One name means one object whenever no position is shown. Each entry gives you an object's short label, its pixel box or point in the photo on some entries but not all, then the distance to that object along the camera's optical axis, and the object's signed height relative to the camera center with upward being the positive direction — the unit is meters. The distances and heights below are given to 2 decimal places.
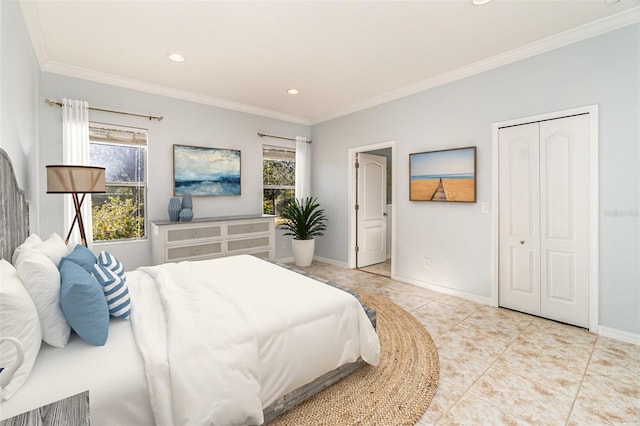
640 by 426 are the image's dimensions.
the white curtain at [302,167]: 5.44 +0.81
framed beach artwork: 3.42 +0.43
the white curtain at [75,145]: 3.30 +0.75
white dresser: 3.68 -0.38
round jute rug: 1.63 -1.15
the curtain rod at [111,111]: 3.21 +1.22
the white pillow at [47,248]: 1.63 -0.22
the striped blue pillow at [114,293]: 1.55 -0.45
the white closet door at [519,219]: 2.99 -0.10
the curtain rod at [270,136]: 4.95 +1.29
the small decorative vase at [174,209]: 3.90 +0.02
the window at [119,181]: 3.60 +0.38
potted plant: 5.02 -0.31
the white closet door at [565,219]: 2.69 -0.09
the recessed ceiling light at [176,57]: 3.04 +1.62
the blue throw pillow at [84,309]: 1.29 -0.44
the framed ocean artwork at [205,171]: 4.14 +0.59
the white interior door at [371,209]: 5.04 +0.02
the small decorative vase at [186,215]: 3.88 -0.06
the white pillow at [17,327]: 1.03 -0.44
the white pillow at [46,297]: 1.26 -0.38
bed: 1.13 -0.64
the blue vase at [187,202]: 4.00 +0.12
